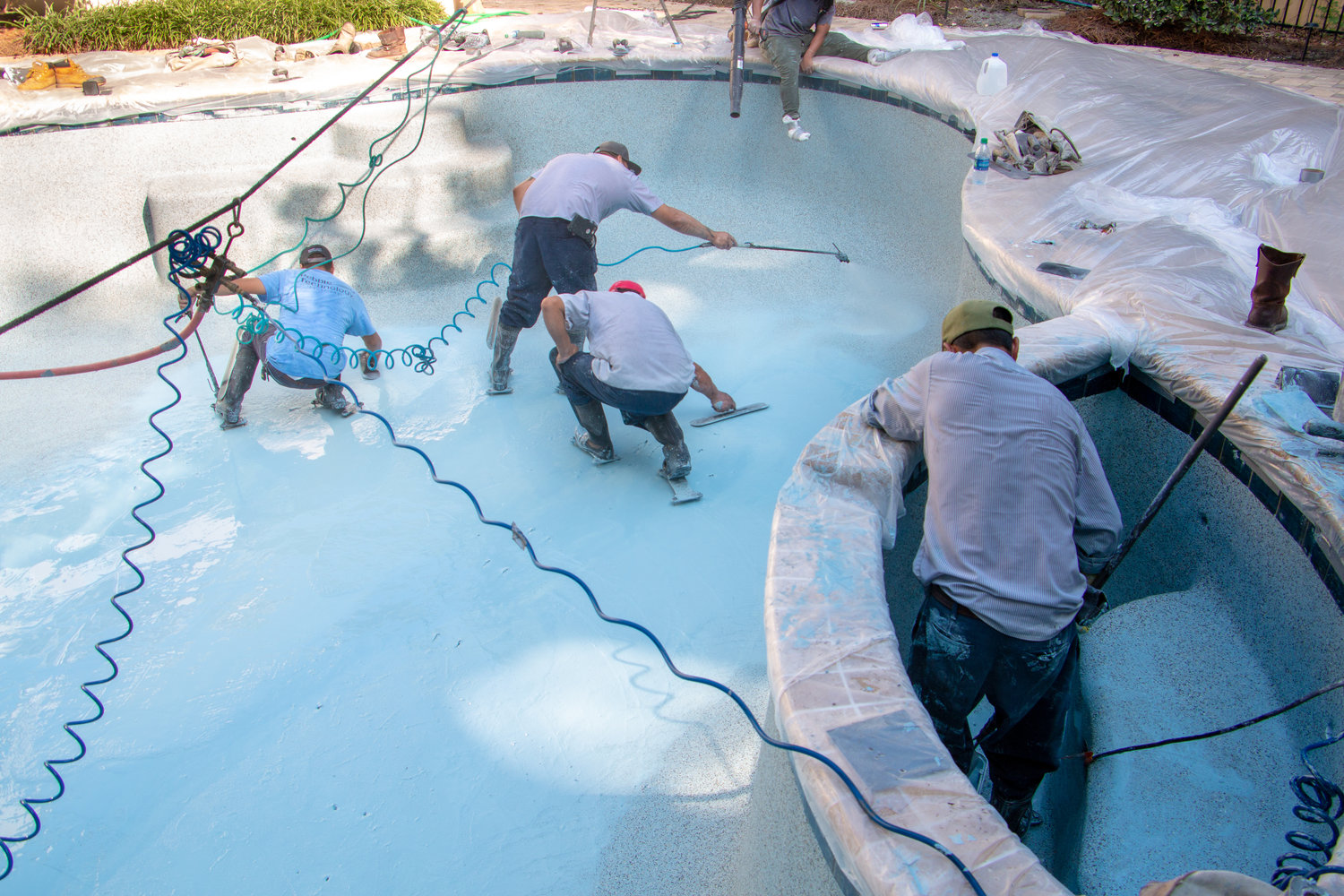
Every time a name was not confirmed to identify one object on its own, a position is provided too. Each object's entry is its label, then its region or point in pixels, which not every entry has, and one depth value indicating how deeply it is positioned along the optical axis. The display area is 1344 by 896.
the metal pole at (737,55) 5.15
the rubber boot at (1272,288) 2.43
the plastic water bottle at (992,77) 5.06
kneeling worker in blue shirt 3.74
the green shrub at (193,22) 7.13
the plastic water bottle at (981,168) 4.07
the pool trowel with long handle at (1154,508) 1.78
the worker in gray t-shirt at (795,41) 5.98
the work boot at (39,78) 5.59
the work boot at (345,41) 6.67
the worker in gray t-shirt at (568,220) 3.95
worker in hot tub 1.74
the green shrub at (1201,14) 6.79
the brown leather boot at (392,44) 6.49
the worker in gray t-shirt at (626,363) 3.27
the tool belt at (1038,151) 4.10
